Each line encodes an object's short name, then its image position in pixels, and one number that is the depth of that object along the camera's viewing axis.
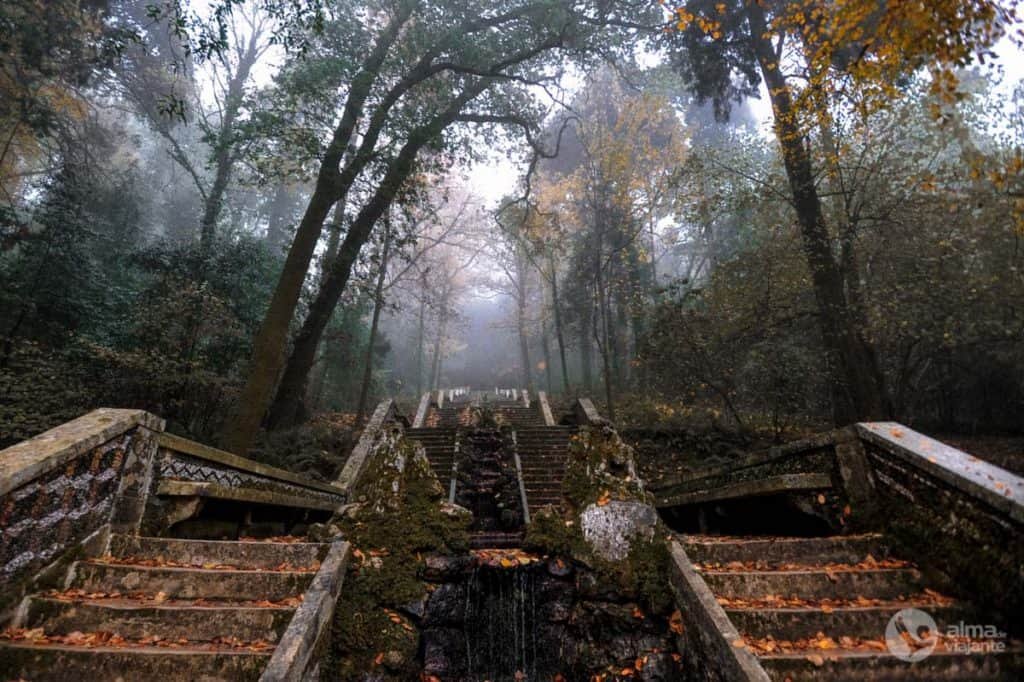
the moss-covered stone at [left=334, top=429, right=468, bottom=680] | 3.96
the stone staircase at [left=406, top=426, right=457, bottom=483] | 9.64
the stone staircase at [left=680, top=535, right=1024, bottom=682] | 3.06
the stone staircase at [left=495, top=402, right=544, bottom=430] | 14.10
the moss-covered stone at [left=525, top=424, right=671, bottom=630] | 4.33
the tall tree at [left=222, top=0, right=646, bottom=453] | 9.76
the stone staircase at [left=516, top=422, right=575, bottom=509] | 8.84
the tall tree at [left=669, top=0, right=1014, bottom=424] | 5.02
